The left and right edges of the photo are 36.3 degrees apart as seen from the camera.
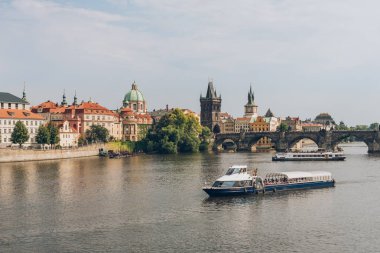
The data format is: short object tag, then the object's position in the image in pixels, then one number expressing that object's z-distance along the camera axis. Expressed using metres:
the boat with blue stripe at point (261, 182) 69.31
